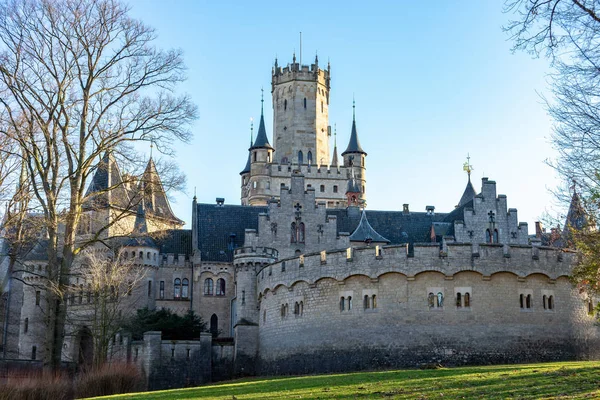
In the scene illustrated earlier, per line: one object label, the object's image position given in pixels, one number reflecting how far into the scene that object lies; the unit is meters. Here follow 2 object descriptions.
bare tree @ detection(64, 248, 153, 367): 45.06
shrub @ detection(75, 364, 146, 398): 31.66
